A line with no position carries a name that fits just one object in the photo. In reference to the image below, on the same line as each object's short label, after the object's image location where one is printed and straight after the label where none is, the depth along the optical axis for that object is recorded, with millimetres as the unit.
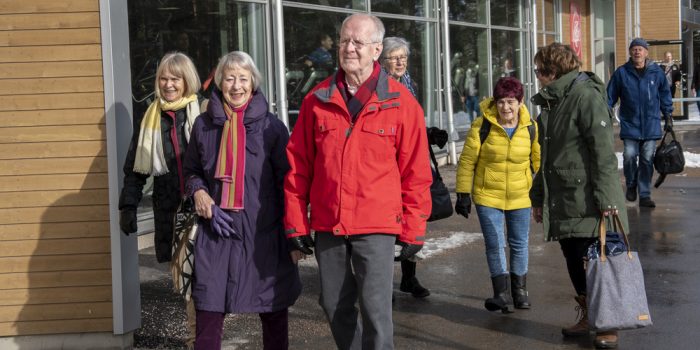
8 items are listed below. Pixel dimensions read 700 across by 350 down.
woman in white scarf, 5602
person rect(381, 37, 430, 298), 6930
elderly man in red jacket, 4555
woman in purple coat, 4828
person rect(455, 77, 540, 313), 7035
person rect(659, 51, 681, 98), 27341
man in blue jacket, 11969
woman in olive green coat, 6086
